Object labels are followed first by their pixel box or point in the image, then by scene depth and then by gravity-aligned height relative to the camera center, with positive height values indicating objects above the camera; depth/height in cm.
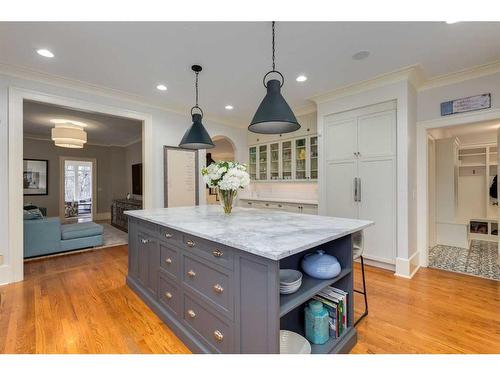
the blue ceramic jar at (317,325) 164 -93
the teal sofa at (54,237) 380 -82
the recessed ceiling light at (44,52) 257 +145
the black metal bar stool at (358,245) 216 -52
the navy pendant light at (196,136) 284 +60
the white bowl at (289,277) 147 -57
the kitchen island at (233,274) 130 -59
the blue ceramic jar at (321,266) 164 -54
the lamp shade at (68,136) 470 +103
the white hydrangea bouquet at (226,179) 246 +9
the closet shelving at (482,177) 496 +21
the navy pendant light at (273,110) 185 +60
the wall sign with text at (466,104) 297 +104
